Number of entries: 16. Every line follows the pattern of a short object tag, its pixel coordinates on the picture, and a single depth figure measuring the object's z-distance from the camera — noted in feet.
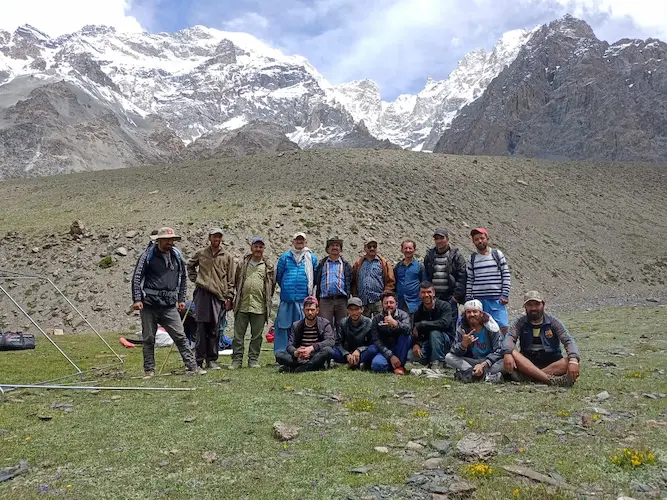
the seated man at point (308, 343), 33.78
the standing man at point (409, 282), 38.09
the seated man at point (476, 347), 29.96
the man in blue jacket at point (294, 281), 38.04
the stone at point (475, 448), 17.94
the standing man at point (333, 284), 38.01
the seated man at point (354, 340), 34.12
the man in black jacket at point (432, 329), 34.47
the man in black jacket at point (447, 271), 35.99
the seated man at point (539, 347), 28.58
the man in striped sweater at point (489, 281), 34.84
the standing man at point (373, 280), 38.29
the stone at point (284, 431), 20.68
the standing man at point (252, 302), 37.63
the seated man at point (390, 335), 33.40
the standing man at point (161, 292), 33.35
